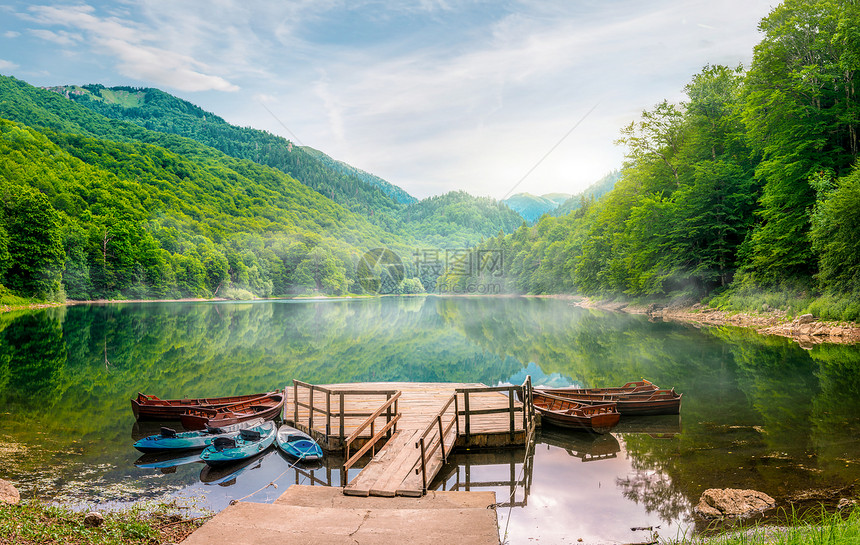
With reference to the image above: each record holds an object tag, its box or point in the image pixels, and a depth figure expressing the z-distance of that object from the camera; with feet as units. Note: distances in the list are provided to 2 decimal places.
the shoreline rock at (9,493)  28.32
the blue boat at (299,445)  39.63
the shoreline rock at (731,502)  28.02
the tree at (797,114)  107.76
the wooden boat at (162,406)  50.37
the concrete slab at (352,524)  20.10
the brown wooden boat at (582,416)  46.11
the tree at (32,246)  206.13
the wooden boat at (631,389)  54.75
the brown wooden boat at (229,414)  46.73
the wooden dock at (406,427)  29.27
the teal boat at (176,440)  40.04
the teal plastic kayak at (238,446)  37.73
